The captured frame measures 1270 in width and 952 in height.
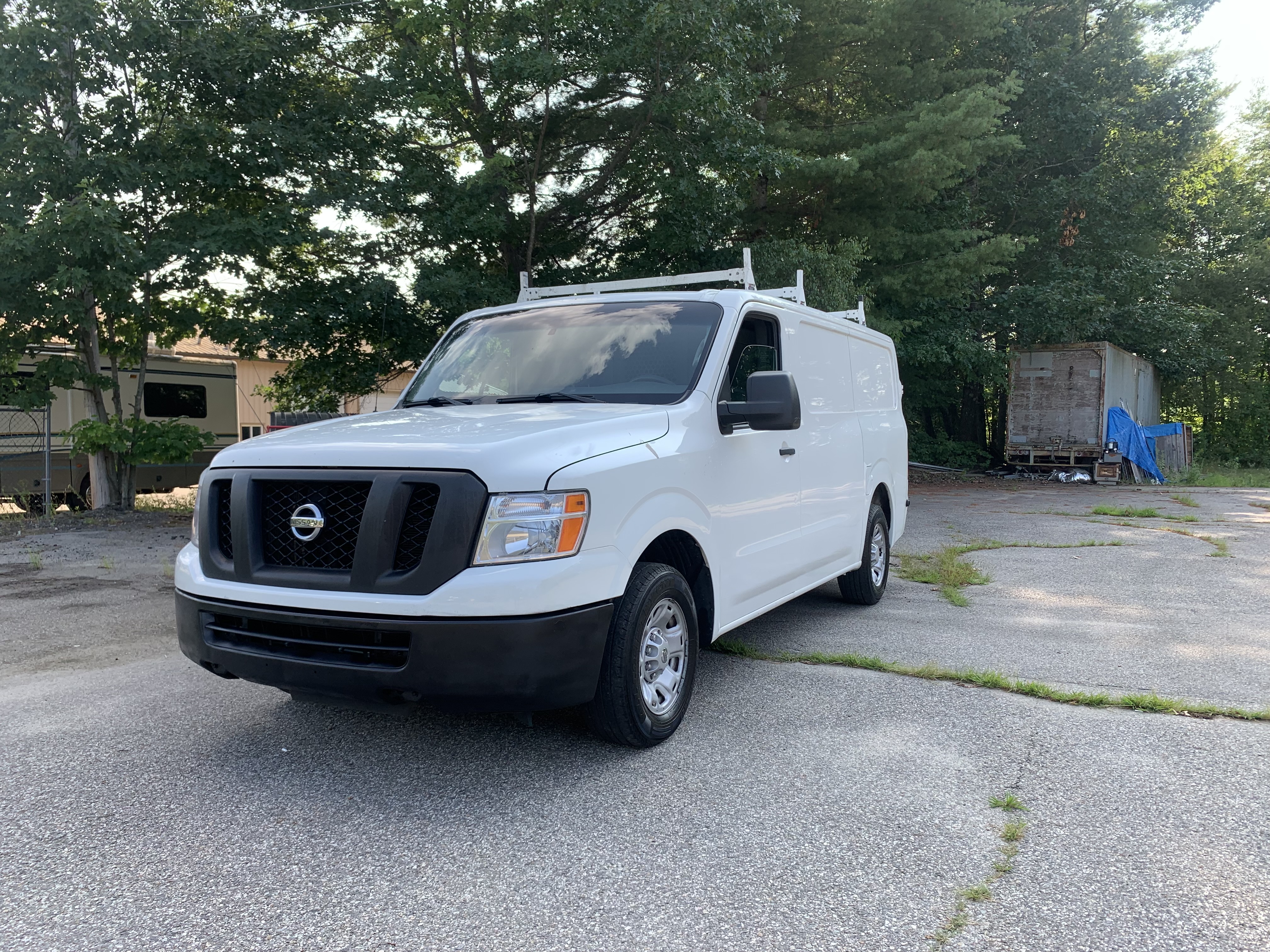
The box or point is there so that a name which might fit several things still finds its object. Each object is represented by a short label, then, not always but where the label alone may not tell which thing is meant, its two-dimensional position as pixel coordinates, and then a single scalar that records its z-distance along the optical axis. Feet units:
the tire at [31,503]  45.29
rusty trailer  71.67
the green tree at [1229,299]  108.58
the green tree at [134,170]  36.35
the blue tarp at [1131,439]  71.46
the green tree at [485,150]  41.14
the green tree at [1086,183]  74.38
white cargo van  11.04
